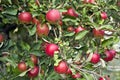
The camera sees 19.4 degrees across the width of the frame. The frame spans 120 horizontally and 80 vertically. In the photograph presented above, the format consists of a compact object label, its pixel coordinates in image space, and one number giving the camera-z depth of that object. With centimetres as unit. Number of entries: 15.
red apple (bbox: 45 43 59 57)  129
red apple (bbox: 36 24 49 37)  133
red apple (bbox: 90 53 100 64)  140
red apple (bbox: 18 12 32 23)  136
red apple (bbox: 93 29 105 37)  141
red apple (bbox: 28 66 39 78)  139
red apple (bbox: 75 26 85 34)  143
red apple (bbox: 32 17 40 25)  137
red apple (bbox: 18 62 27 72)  139
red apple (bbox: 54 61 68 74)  126
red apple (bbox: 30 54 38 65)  141
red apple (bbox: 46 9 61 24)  128
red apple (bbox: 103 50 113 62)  151
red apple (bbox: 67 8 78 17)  145
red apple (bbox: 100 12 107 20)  155
